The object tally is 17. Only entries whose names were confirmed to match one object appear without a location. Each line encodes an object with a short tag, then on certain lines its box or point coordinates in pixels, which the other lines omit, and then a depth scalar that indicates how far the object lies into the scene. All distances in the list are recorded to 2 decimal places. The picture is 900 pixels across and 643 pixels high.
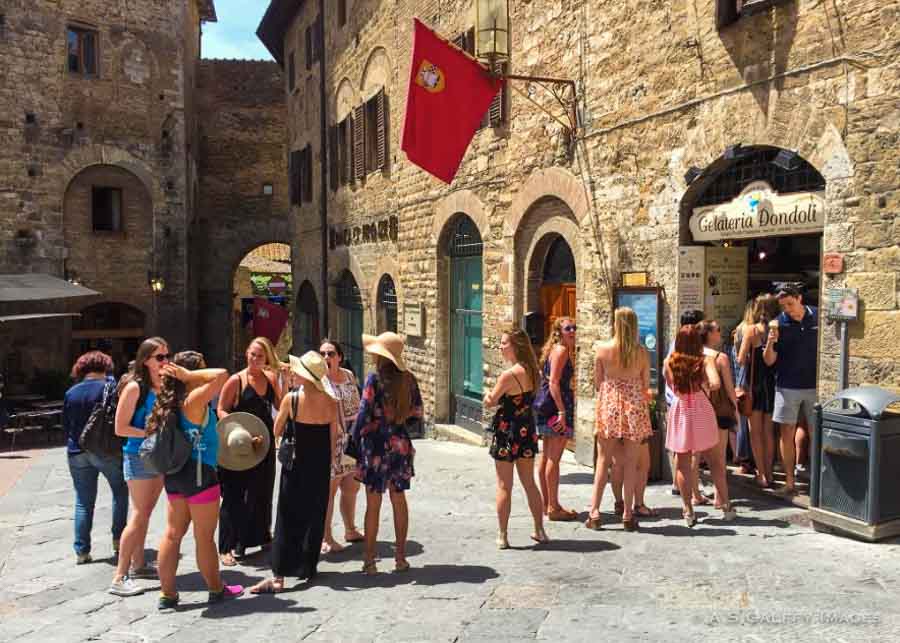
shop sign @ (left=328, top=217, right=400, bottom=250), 14.60
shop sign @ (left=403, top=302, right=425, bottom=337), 13.22
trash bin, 4.97
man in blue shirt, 6.20
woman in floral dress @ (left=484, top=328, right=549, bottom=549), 5.44
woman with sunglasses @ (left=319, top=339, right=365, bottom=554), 5.73
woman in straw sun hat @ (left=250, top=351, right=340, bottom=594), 5.04
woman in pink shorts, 4.68
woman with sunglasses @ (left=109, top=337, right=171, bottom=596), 4.95
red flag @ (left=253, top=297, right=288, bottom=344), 24.67
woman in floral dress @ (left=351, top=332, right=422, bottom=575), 5.07
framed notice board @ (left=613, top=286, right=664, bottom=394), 7.59
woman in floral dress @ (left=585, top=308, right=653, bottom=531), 5.70
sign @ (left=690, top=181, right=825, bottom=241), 6.15
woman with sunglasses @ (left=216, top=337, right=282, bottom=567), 5.73
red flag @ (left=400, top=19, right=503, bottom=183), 8.77
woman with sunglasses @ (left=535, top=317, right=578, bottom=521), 6.26
